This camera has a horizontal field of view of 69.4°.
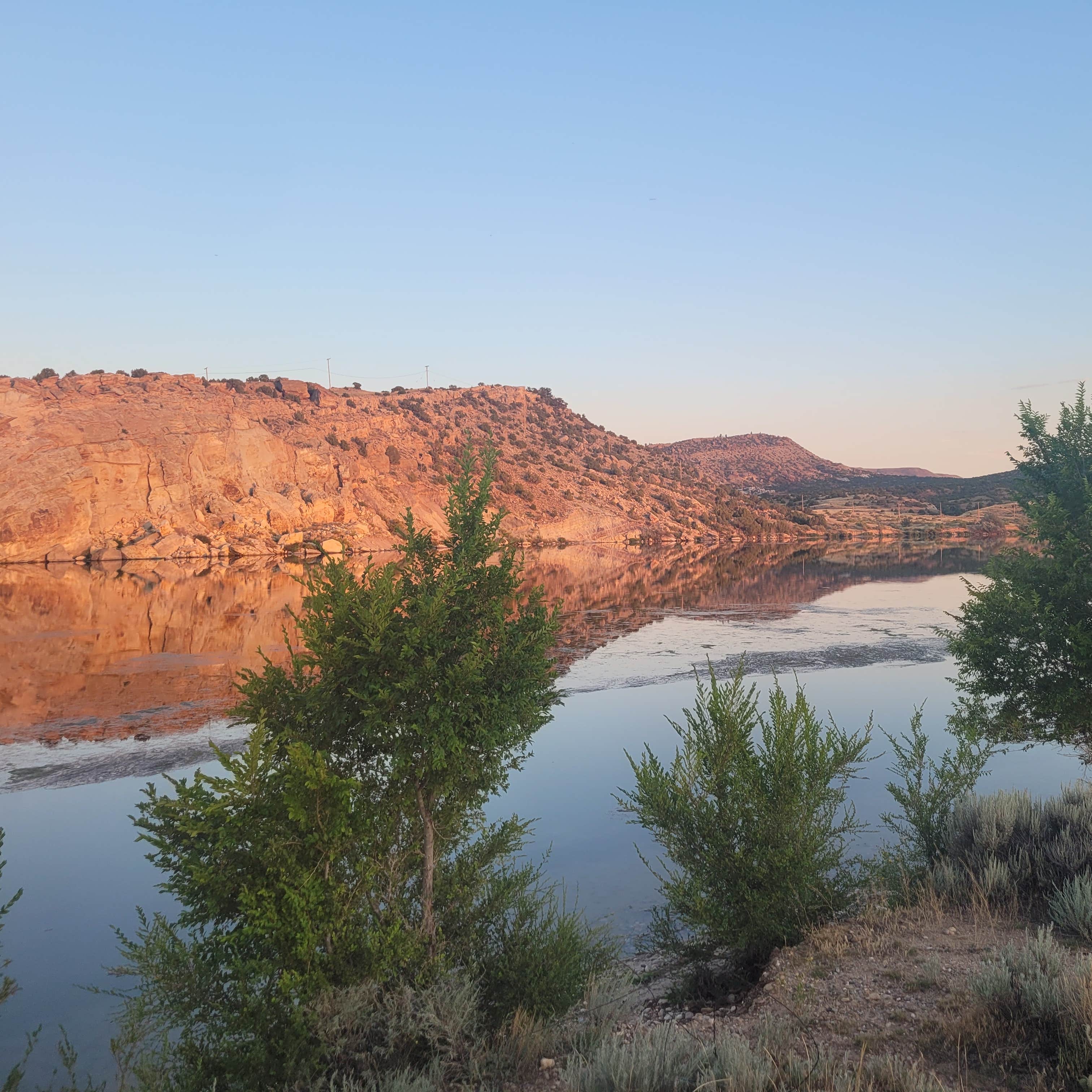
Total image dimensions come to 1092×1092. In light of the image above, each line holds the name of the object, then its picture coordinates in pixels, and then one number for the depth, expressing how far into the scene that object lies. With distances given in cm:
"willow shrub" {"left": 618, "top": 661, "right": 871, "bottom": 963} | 757
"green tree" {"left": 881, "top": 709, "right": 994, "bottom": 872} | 947
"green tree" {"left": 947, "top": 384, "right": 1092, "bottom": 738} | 1090
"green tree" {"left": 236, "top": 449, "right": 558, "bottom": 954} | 638
